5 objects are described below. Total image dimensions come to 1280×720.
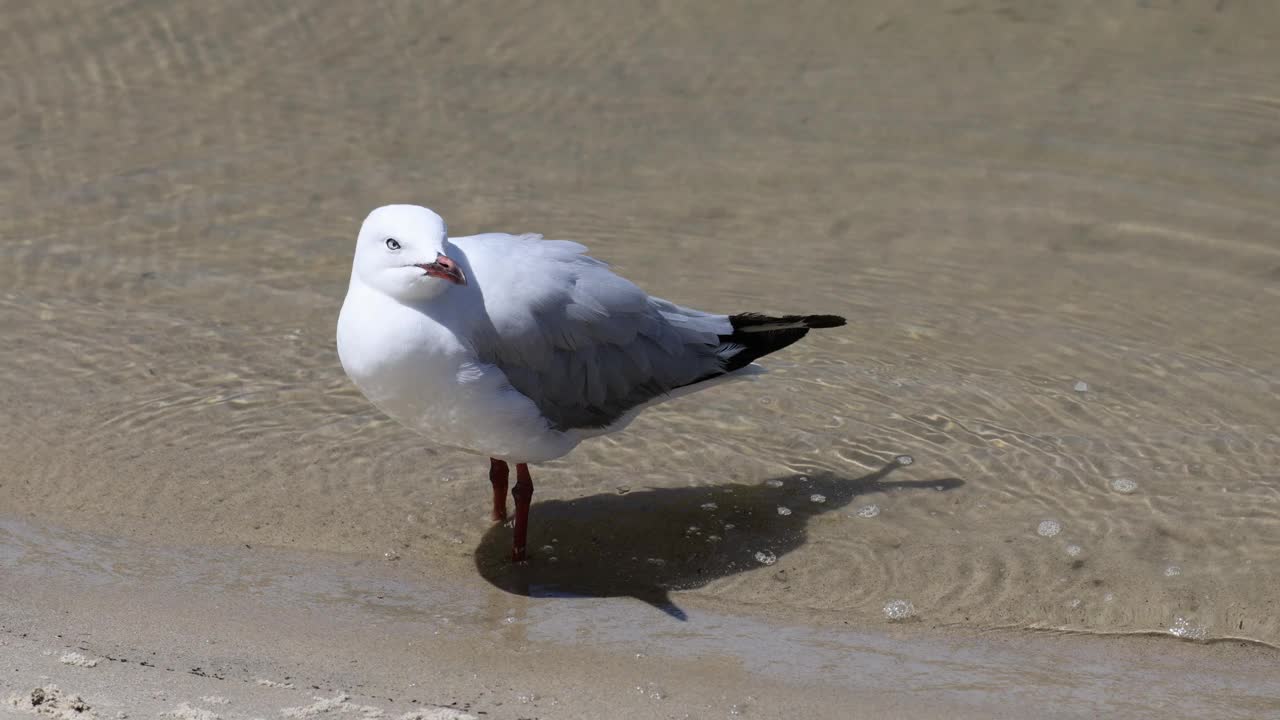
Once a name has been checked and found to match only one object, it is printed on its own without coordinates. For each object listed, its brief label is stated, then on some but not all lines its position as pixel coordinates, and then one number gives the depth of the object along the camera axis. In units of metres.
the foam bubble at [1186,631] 9.81
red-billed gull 9.41
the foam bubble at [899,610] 9.99
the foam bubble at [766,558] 10.71
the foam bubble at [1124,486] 11.69
